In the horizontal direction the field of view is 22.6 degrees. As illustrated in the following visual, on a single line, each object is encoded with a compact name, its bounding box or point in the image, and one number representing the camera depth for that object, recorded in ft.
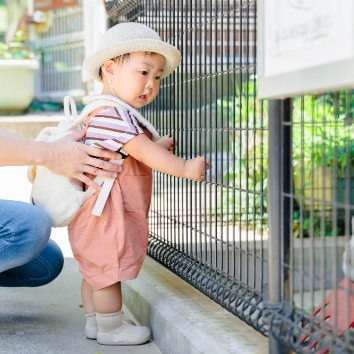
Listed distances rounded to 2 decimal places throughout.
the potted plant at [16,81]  36.24
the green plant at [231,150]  9.67
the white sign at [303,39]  6.40
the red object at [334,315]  6.98
